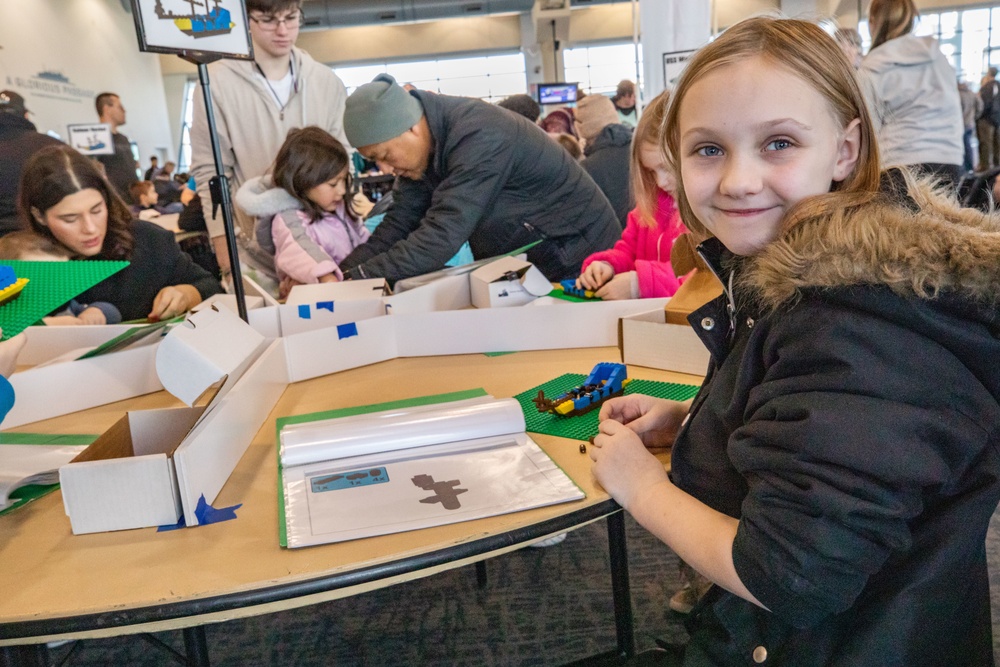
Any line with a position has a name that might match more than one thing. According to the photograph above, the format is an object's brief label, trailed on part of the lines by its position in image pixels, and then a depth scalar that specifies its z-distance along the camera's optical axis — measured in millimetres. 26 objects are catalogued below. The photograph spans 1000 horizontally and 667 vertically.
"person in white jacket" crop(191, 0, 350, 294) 2770
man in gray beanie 2117
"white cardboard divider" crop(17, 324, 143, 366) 1635
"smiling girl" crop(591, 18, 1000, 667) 655
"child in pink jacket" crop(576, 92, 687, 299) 1722
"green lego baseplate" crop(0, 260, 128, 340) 966
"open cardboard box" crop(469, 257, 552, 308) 1740
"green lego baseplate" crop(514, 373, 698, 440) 1070
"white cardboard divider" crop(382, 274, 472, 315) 1703
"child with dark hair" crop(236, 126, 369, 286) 2527
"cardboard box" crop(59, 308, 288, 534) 852
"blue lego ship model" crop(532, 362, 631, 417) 1123
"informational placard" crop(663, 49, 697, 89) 2494
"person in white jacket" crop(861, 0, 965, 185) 2988
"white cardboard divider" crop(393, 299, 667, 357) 1496
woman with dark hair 2068
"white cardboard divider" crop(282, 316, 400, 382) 1428
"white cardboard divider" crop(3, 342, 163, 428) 1280
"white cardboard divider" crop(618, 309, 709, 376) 1290
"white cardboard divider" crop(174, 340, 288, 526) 862
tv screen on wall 9664
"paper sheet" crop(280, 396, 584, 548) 836
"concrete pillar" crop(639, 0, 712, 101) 2539
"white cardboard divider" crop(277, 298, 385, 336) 1639
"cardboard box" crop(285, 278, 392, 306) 1843
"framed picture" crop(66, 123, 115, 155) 5129
